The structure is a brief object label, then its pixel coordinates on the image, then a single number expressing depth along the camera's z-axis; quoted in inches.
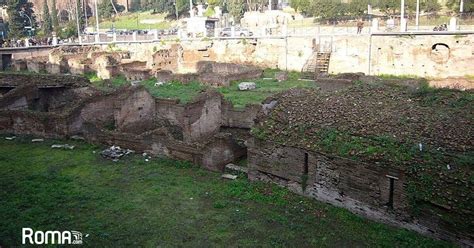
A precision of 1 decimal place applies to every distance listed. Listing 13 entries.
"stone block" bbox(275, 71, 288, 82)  1034.1
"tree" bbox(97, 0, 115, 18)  3011.8
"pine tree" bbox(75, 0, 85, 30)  2502.7
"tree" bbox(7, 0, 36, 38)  2180.6
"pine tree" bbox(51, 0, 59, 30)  2372.5
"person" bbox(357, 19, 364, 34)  1076.2
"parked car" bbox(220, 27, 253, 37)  1371.3
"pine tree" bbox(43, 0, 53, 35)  2385.6
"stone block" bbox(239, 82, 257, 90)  922.1
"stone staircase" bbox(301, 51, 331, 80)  1091.9
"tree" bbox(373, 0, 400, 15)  1550.2
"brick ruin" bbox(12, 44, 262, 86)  1017.5
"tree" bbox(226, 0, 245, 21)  2442.2
